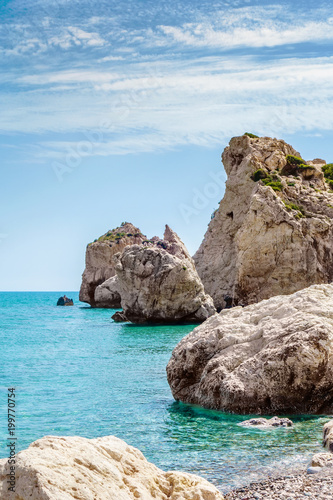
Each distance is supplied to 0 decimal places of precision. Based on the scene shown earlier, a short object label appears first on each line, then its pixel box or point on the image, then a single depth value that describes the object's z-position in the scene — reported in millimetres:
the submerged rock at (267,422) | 13078
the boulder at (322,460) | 9981
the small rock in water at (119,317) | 58672
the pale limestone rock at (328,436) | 11195
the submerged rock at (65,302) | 121188
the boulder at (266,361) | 13773
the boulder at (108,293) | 87281
